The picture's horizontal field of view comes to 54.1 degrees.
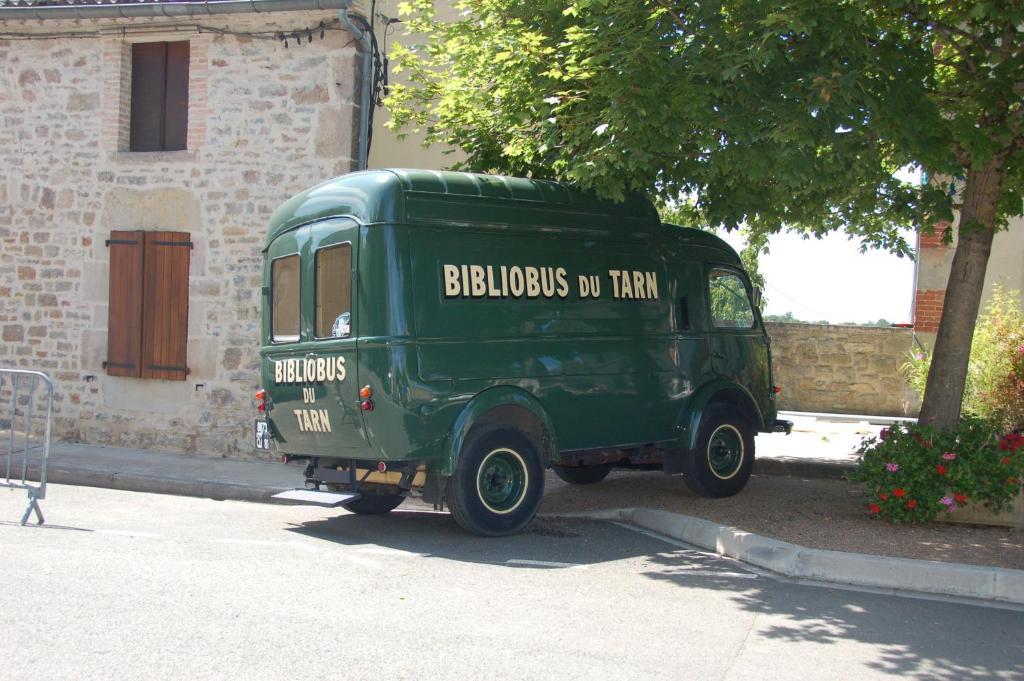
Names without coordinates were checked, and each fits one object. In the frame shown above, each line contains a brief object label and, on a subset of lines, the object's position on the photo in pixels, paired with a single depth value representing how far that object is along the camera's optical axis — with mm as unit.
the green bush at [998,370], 10430
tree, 7141
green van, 7266
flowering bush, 7488
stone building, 11602
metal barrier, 7745
